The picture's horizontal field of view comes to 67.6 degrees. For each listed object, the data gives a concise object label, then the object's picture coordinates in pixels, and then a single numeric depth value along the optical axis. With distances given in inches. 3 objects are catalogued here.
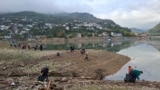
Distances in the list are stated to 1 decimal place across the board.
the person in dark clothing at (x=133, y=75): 401.4
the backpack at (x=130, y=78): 404.1
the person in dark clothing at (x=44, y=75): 372.0
